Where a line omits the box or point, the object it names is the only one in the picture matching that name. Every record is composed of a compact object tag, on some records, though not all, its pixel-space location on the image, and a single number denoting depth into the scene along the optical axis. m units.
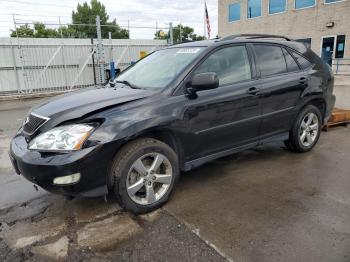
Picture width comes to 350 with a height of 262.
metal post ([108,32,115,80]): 15.59
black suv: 2.70
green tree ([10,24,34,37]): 34.44
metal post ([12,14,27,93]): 13.18
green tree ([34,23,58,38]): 43.66
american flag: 22.43
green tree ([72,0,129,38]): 64.06
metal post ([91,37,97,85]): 14.92
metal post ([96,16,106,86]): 13.98
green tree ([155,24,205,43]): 57.44
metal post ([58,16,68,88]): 14.56
